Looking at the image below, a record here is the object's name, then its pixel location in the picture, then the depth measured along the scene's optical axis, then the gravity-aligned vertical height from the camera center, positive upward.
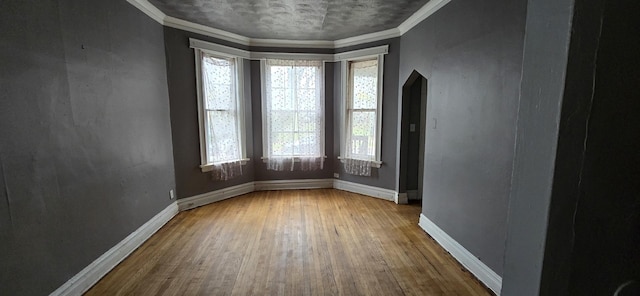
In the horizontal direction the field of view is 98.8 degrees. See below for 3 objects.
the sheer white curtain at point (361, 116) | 4.32 +0.09
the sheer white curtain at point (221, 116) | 3.94 +0.08
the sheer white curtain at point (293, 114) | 4.54 +0.12
